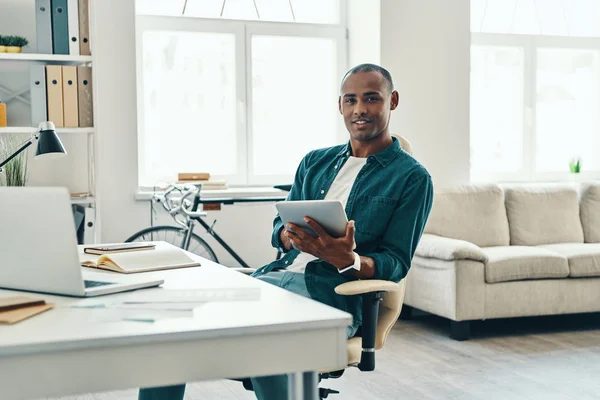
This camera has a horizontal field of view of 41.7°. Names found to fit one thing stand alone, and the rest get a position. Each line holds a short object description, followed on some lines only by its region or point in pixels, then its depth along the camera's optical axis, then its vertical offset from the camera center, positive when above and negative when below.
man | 2.11 -0.16
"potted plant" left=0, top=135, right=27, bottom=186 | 4.00 -0.07
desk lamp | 2.41 +0.04
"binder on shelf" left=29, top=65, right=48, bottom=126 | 4.03 +0.33
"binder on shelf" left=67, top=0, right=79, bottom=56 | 4.05 +0.67
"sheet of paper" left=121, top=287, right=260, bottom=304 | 1.56 -0.29
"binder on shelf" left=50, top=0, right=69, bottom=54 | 4.06 +0.64
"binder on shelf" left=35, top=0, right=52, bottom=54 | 4.02 +0.67
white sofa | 4.32 -0.58
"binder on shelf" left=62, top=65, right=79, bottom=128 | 4.06 +0.30
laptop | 1.48 -0.18
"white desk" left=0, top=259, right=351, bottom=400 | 1.23 -0.32
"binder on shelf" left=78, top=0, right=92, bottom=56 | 4.08 +0.66
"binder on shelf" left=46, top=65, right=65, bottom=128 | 4.04 +0.32
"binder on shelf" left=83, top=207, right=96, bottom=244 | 4.21 -0.37
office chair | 2.10 -0.47
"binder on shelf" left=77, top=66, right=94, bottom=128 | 4.09 +0.31
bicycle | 4.59 -0.42
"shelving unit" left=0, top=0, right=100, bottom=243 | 4.07 +0.26
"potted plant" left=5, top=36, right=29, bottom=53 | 4.11 +0.59
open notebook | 1.97 -0.27
